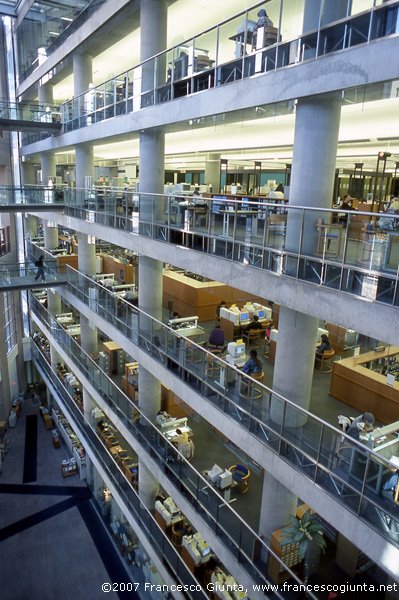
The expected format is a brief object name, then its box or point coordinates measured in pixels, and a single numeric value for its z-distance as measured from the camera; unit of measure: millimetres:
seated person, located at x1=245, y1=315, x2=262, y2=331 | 10633
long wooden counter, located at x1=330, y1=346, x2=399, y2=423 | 7316
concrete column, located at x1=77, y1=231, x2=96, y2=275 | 14117
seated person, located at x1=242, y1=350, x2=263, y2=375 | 8070
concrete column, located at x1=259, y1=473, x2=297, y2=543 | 6422
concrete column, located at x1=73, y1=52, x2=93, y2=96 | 12742
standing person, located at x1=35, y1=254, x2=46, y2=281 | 15173
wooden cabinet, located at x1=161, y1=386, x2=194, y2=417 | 11305
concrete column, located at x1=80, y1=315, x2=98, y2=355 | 14539
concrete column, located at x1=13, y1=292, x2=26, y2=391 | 22531
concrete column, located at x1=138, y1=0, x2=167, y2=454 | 8641
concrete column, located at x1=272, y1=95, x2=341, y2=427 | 5227
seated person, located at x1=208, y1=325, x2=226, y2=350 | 9523
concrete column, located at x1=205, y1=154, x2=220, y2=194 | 15648
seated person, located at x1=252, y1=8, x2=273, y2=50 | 5902
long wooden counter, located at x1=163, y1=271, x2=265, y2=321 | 12039
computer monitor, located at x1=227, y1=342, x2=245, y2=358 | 8852
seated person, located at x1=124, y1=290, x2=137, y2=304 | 11672
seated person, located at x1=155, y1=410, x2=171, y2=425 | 10359
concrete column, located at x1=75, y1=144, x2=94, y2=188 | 13406
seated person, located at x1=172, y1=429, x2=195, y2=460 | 9148
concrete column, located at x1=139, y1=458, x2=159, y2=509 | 10727
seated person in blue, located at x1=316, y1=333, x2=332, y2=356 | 9305
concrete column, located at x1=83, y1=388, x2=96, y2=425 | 14703
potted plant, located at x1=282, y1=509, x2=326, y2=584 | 5859
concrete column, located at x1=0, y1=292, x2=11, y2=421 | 19719
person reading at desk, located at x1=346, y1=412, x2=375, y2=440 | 5845
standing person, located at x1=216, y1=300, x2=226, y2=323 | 11844
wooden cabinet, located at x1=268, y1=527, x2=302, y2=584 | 6191
